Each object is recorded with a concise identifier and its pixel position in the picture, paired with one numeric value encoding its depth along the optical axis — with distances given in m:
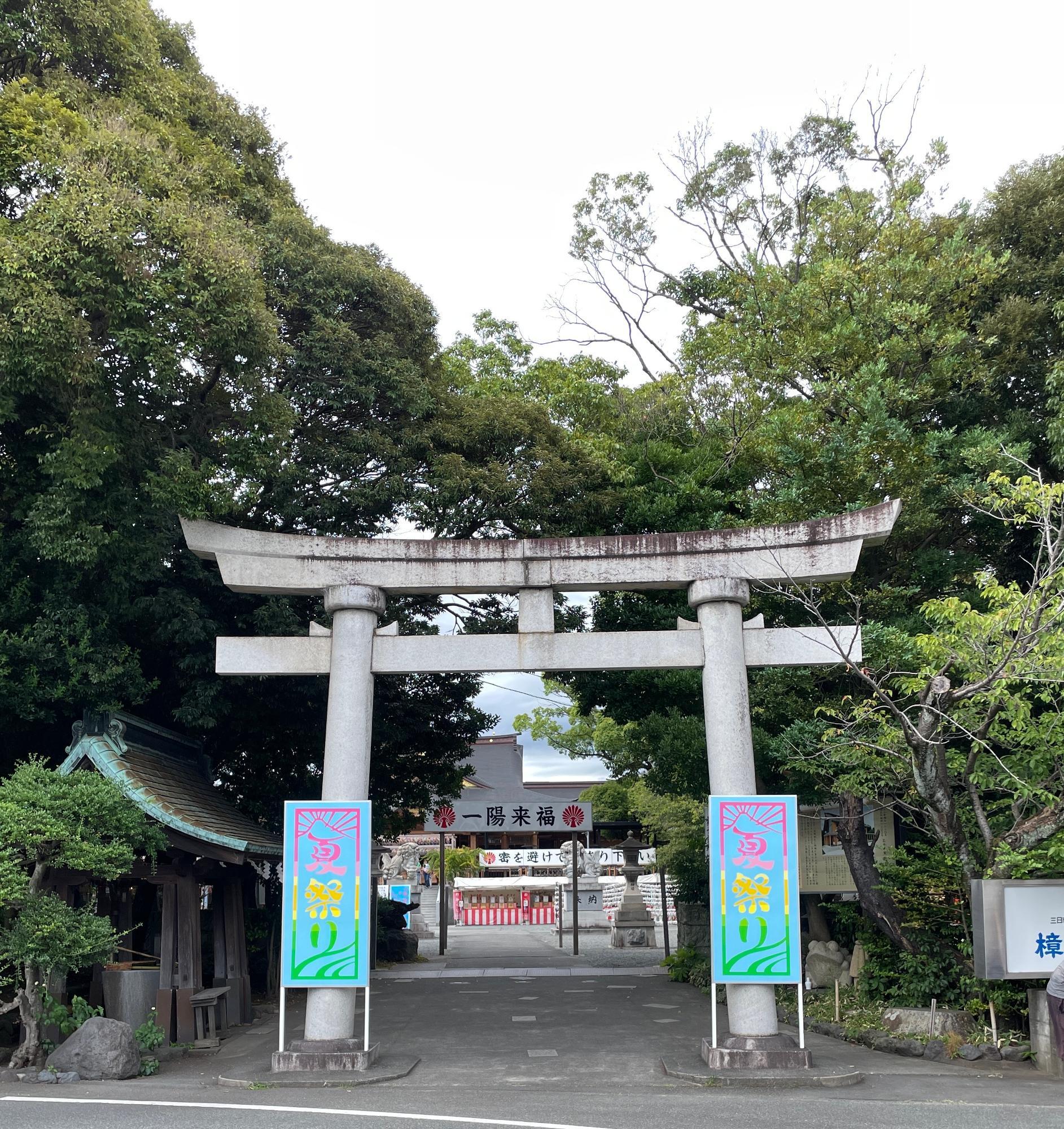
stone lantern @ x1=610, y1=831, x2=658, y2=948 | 25.89
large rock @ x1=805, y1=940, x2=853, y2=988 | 14.00
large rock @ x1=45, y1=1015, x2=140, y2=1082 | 9.38
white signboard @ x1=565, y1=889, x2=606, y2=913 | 33.94
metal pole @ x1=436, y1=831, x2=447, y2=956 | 24.17
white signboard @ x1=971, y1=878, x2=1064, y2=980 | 9.76
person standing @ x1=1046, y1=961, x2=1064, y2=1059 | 9.33
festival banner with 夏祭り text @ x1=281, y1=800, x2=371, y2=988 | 9.78
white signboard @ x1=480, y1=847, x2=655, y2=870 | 34.44
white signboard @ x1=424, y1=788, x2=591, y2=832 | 25.25
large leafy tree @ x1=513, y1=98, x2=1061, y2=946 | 13.69
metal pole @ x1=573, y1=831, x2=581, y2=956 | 23.08
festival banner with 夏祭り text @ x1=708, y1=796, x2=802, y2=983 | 9.66
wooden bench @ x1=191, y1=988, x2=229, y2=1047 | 11.62
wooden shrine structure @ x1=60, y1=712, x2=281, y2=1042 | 11.22
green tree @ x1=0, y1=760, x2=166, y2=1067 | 9.32
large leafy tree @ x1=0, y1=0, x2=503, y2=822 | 10.74
